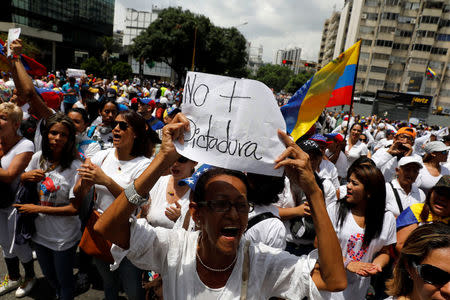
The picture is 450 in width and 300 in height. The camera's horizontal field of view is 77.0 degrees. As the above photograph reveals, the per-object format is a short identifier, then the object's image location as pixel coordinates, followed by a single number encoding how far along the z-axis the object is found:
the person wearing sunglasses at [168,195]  2.54
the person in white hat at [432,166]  4.22
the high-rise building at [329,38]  84.62
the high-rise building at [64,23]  40.28
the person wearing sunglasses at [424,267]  1.41
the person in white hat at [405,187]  3.42
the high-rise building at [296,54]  194.96
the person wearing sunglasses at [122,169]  2.61
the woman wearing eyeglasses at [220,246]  1.34
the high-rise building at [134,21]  89.81
